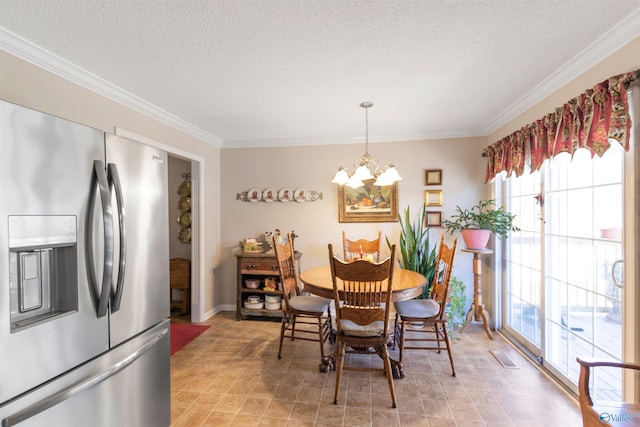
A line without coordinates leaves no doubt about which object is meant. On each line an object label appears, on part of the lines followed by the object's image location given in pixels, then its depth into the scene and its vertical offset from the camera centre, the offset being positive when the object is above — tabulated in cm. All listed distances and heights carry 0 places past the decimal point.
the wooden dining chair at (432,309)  247 -86
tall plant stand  329 -108
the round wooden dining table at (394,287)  225 -61
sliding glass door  188 -42
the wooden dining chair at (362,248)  355 -46
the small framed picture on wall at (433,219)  372 -13
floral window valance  162 +55
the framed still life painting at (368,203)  383 +9
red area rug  308 -140
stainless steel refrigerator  100 -27
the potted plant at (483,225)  304 -18
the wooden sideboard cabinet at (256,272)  371 -79
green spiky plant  351 -47
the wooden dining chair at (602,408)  128 -91
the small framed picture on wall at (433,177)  372 +41
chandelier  260 +31
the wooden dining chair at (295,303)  265 -88
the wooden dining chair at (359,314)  203 -75
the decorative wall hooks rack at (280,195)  398 +20
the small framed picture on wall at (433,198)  373 +14
